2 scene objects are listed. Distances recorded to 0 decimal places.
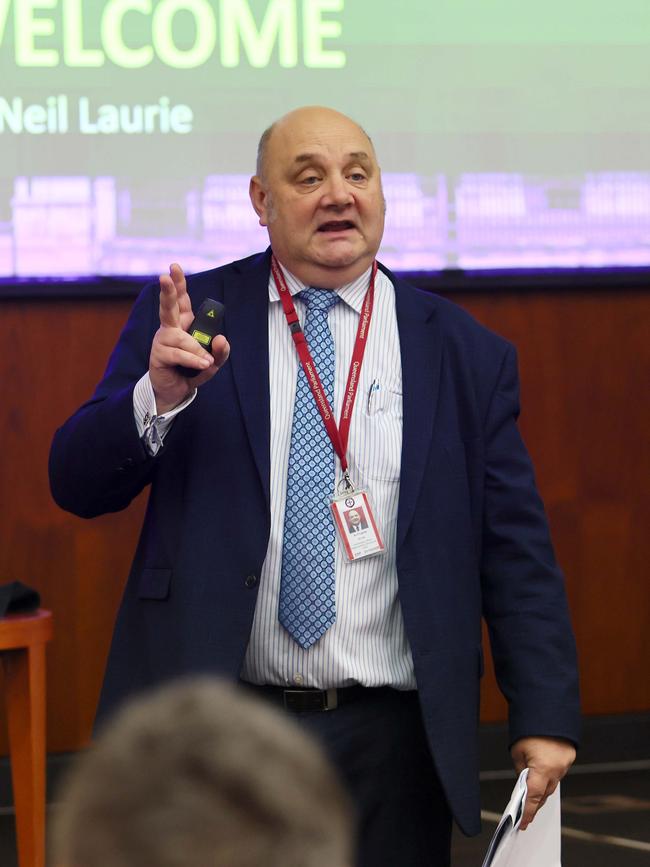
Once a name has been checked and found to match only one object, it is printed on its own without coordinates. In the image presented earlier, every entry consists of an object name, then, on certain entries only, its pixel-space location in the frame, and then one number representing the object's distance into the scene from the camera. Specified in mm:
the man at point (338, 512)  8095
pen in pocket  8188
